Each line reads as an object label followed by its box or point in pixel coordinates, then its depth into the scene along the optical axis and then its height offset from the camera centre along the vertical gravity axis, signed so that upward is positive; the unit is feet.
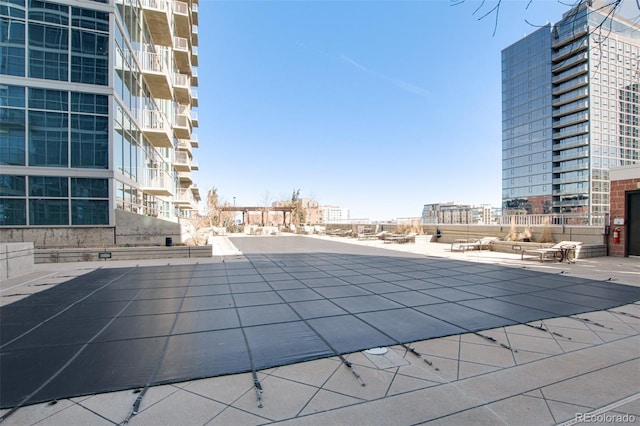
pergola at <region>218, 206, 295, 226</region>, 127.75 +1.65
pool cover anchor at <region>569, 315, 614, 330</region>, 14.90 -5.51
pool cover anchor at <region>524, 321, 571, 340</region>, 13.70 -5.47
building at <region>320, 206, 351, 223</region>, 281.74 +0.74
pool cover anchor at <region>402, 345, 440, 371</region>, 10.84 -5.37
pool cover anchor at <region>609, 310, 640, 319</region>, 16.51 -5.55
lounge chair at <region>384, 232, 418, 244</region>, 65.70 -5.53
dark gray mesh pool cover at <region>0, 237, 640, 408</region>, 10.61 -5.47
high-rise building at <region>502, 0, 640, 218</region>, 189.06 +58.04
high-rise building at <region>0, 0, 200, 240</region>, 38.83 +13.50
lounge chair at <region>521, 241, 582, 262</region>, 37.24 -4.70
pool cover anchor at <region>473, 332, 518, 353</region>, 12.21 -5.42
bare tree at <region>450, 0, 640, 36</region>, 9.87 +7.27
